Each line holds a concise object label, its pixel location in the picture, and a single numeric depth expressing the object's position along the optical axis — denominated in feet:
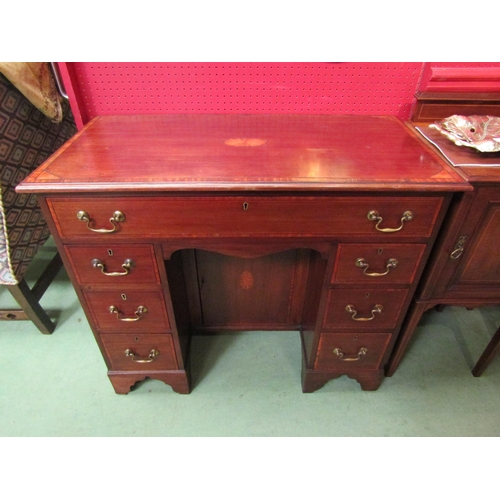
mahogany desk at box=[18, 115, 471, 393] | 2.86
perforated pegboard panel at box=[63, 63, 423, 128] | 3.94
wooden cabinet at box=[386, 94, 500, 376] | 3.13
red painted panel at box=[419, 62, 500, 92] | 3.90
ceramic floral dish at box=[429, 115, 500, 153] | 3.28
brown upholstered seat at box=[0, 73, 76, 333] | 4.25
